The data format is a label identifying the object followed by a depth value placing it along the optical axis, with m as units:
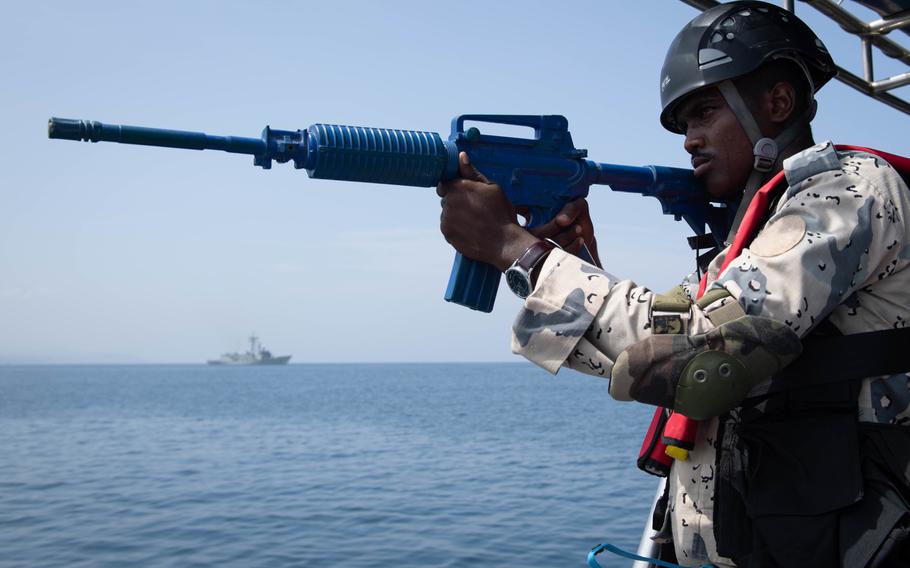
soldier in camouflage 1.84
